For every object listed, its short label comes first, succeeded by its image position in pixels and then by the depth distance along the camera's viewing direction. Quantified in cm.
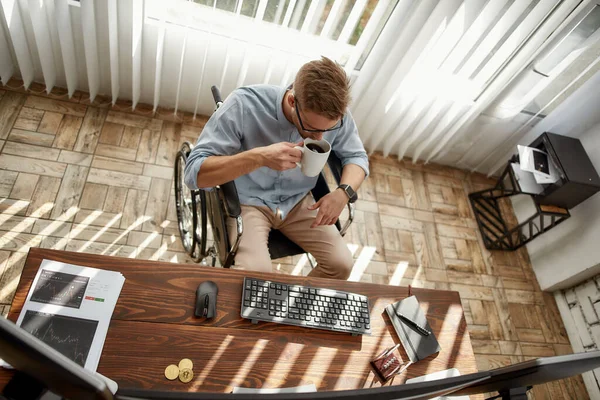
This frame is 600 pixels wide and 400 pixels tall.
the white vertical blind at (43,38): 232
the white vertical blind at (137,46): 235
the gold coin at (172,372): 123
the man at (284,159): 155
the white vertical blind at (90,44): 233
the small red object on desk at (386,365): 141
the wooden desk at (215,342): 124
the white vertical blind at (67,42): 234
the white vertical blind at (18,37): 231
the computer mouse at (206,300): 135
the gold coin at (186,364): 125
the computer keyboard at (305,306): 141
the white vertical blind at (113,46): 232
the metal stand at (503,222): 277
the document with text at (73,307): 119
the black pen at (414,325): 154
